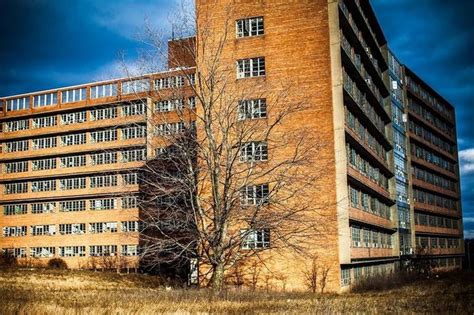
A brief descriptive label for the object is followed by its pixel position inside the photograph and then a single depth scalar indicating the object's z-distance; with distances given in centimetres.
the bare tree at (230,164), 2844
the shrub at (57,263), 6619
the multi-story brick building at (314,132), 3703
